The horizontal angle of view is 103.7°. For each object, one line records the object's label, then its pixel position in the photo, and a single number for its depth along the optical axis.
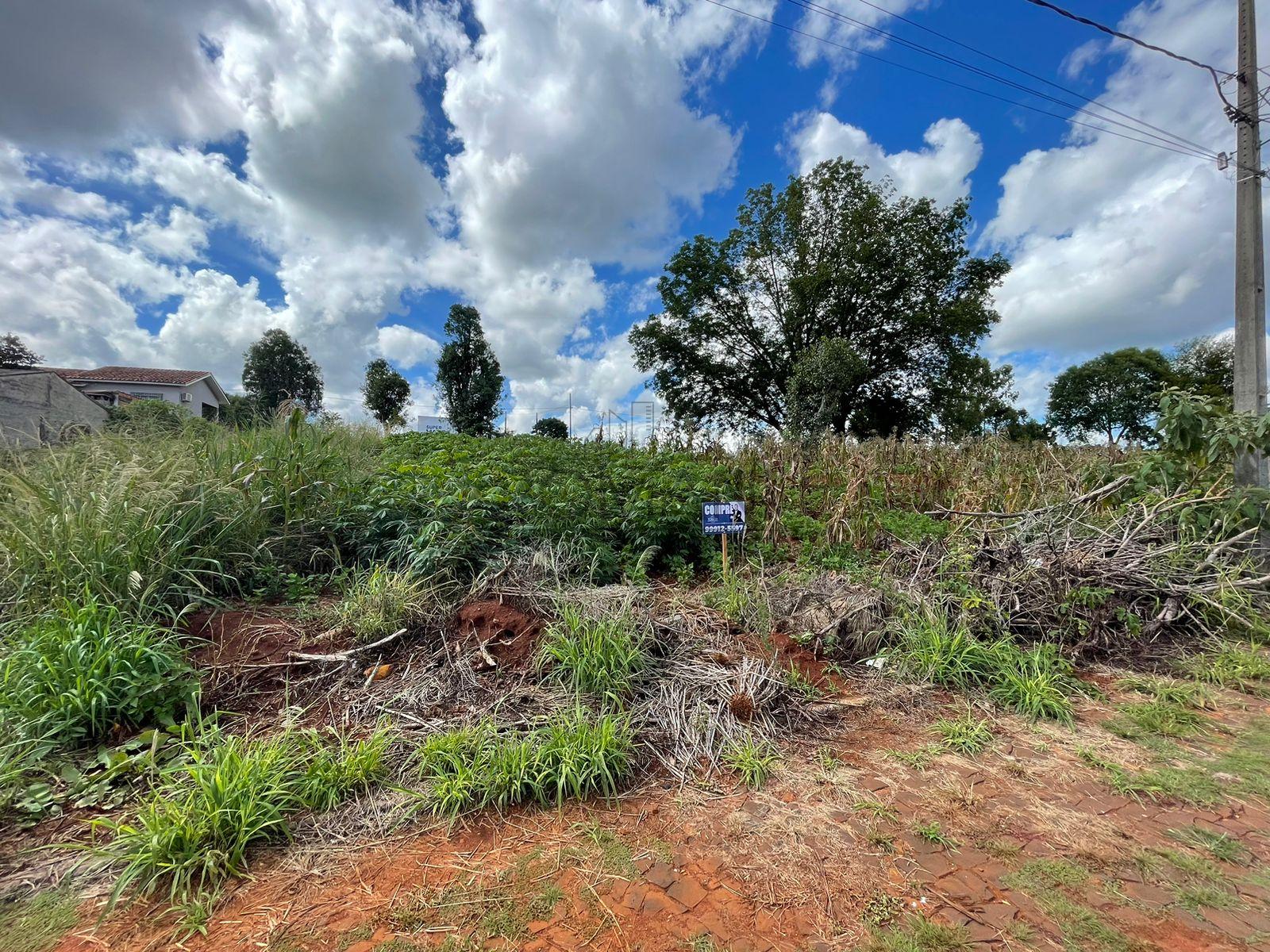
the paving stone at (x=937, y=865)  1.63
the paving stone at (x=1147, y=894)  1.52
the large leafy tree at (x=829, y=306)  17.33
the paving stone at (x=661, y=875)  1.60
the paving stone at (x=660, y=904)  1.49
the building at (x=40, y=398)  13.49
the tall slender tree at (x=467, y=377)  21.80
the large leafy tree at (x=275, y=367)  32.72
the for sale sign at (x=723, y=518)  3.82
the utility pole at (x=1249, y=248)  4.49
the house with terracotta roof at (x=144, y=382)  29.57
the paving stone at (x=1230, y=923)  1.42
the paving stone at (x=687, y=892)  1.52
